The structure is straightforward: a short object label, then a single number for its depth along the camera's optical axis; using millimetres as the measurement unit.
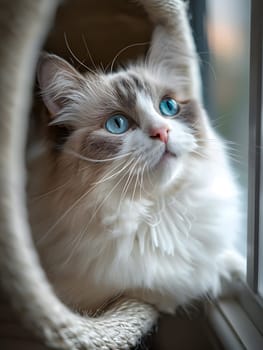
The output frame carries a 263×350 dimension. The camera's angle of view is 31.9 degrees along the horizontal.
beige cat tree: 564
